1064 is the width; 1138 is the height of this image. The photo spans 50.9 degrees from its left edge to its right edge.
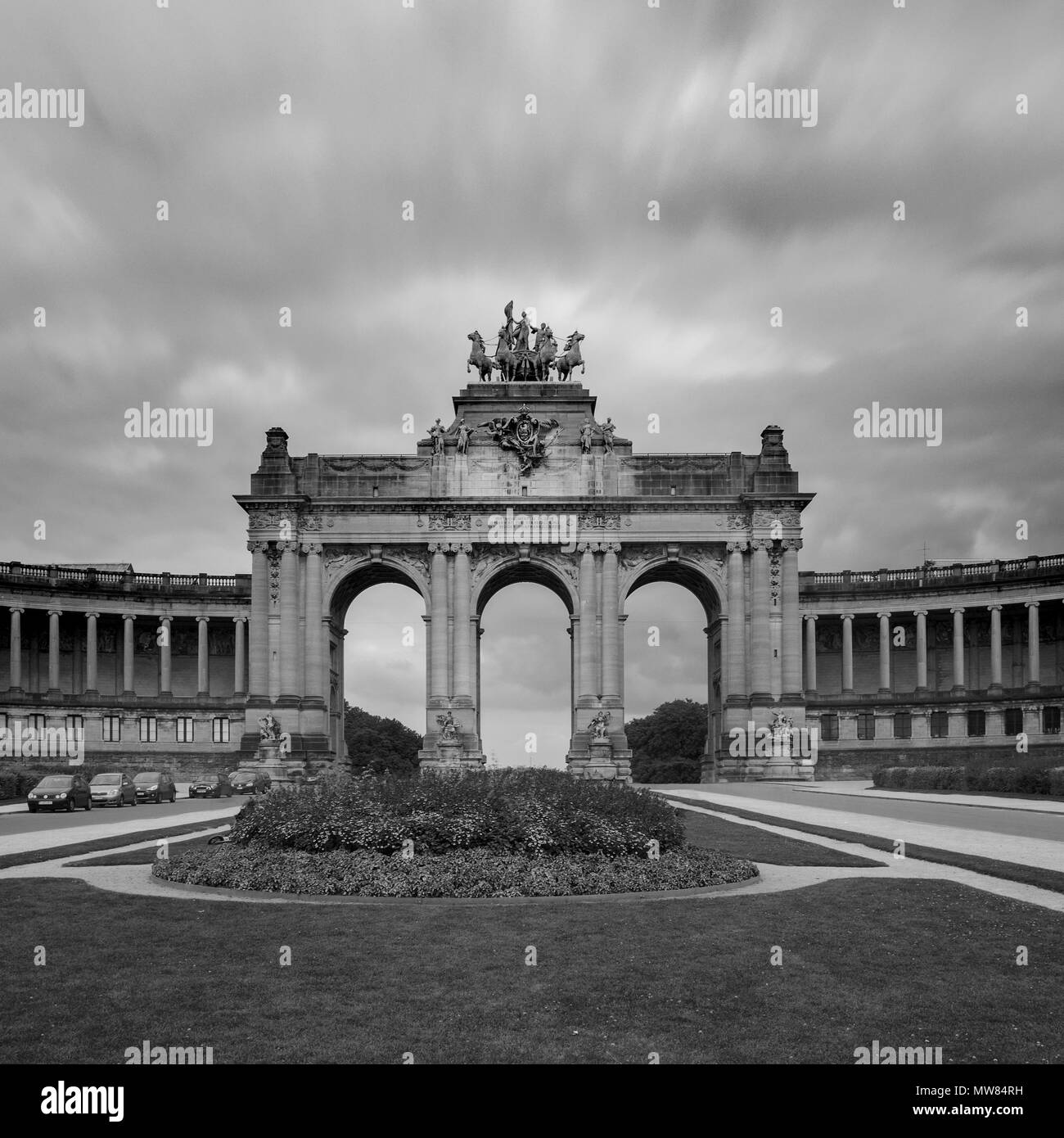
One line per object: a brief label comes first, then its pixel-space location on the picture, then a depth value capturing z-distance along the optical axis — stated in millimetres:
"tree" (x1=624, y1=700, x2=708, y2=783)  140750
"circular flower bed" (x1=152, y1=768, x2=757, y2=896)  21078
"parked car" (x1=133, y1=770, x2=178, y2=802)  62219
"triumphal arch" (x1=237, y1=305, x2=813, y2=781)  81562
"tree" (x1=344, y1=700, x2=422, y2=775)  145750
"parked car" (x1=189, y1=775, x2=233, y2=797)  69500
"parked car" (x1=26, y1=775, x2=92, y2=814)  49688
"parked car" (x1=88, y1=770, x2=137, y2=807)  55906
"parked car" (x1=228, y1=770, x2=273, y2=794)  71438
